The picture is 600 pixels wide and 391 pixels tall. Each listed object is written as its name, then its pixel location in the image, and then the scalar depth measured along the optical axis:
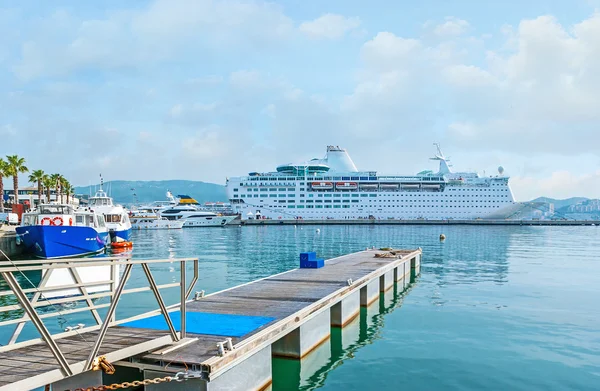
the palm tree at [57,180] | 70.69
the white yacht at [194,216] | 93.38
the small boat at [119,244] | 41.47
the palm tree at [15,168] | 53.12
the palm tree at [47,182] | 66.88
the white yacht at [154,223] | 85.25
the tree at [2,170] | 50.84
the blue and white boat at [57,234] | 30.41
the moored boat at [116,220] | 46.19
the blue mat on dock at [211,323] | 8.98
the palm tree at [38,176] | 63.34
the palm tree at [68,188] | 79.04
